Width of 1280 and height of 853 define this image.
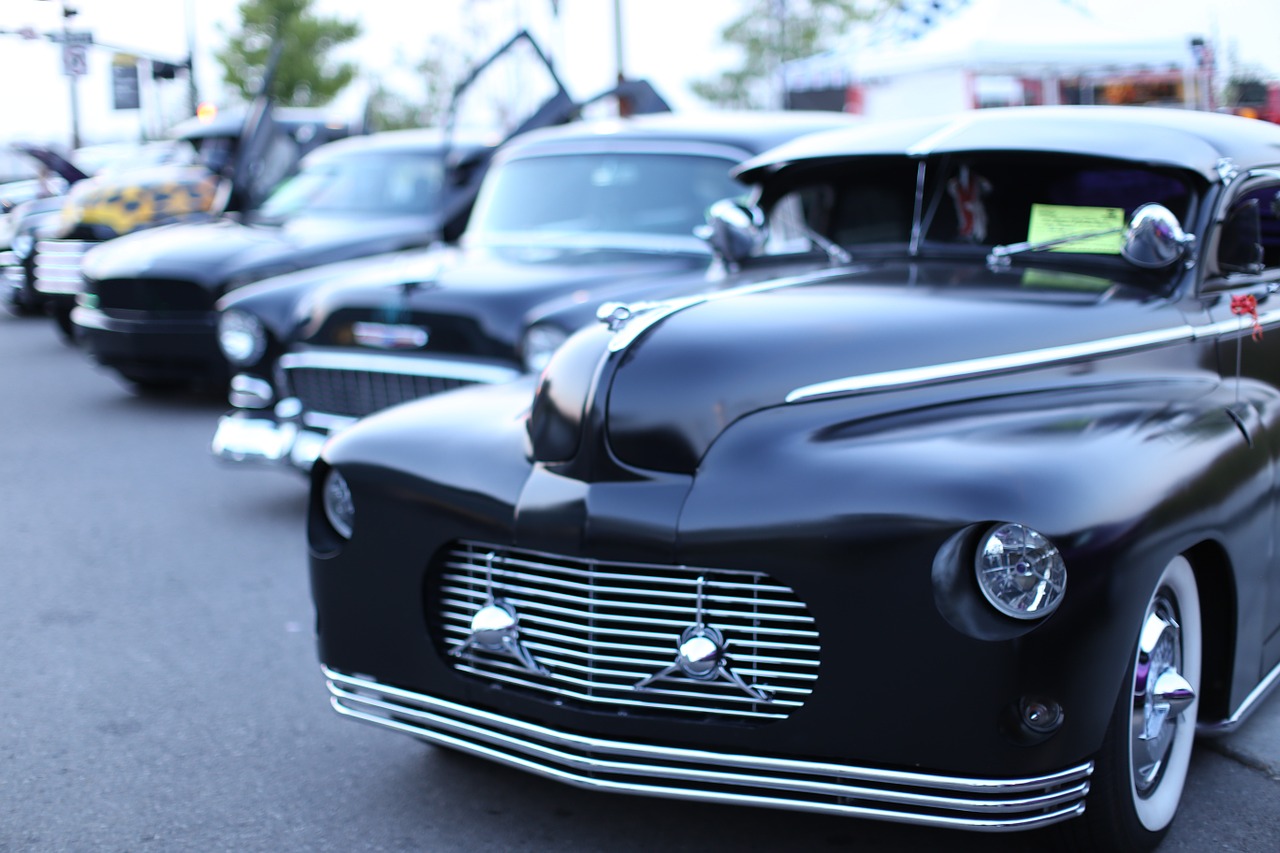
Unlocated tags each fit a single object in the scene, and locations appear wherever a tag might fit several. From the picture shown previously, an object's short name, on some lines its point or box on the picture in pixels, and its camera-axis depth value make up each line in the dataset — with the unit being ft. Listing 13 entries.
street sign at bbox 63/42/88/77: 68.39
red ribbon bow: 12.10
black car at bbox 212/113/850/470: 19.74
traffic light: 98.17
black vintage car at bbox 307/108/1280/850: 8.82
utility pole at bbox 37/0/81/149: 68.85
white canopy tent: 48.67
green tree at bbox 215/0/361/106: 115.65
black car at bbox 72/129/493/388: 29.68
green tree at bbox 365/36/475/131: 134.82
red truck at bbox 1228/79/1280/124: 32.89
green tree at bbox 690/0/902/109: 138.21
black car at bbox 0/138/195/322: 43.57
